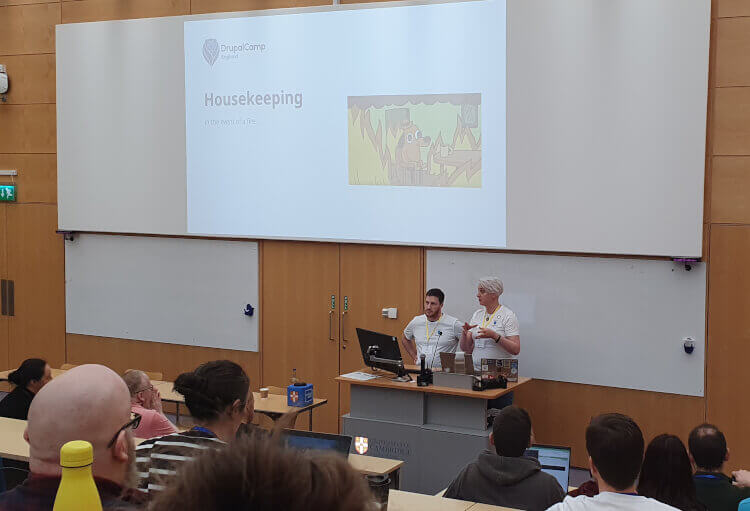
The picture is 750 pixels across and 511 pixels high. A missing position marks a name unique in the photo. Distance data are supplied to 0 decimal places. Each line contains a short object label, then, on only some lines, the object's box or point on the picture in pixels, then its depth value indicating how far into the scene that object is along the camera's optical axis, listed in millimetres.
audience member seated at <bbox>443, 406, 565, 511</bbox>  3885
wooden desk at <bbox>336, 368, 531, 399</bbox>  6555
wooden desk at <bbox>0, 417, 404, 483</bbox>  4836
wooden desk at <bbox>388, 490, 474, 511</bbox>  3889
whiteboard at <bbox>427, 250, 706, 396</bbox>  7023
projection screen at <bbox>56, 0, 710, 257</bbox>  6855
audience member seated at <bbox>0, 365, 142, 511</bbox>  1821
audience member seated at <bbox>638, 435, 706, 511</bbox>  3508
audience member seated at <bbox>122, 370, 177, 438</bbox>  4797
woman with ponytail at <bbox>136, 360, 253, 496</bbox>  2907
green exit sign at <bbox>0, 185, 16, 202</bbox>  10211
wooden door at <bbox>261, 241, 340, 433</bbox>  8539
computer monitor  6926
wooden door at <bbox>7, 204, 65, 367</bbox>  10078
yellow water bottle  1540
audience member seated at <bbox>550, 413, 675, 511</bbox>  3041
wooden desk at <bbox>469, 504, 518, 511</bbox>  3832
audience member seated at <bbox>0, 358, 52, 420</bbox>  5836
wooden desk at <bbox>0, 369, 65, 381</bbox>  7986
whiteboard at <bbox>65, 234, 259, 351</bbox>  9008
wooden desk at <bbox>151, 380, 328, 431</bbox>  6816
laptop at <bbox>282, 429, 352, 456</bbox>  4047
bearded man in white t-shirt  7391
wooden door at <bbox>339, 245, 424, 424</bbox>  8070
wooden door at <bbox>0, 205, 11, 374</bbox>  10375
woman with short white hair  7105
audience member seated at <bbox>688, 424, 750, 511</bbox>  3711
